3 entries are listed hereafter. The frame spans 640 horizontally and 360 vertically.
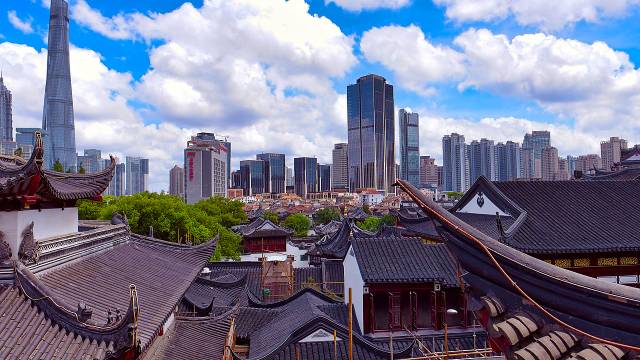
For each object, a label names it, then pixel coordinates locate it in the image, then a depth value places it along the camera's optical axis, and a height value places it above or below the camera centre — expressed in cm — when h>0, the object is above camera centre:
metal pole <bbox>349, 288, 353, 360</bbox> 1076 -368
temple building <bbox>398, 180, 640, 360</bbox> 327 -93
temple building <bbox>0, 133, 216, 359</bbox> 607 -164
